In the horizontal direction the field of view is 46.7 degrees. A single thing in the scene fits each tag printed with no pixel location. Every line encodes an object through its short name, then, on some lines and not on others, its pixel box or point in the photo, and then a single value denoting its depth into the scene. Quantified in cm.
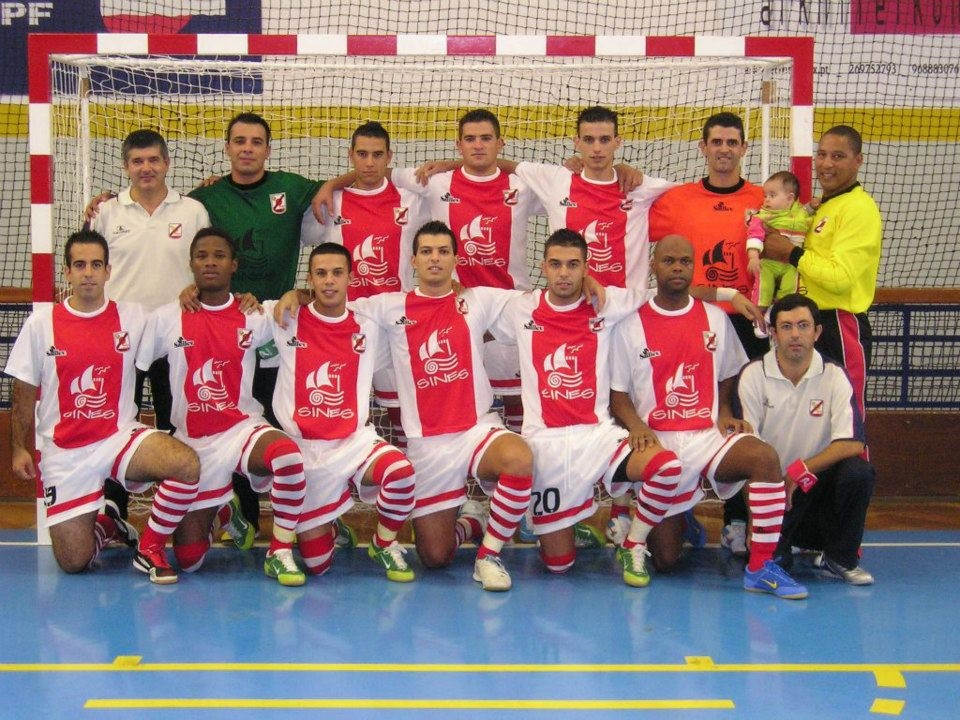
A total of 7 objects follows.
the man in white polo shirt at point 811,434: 509
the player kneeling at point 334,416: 518
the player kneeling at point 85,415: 520
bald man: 514
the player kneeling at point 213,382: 527
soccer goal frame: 573
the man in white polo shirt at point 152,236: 567
